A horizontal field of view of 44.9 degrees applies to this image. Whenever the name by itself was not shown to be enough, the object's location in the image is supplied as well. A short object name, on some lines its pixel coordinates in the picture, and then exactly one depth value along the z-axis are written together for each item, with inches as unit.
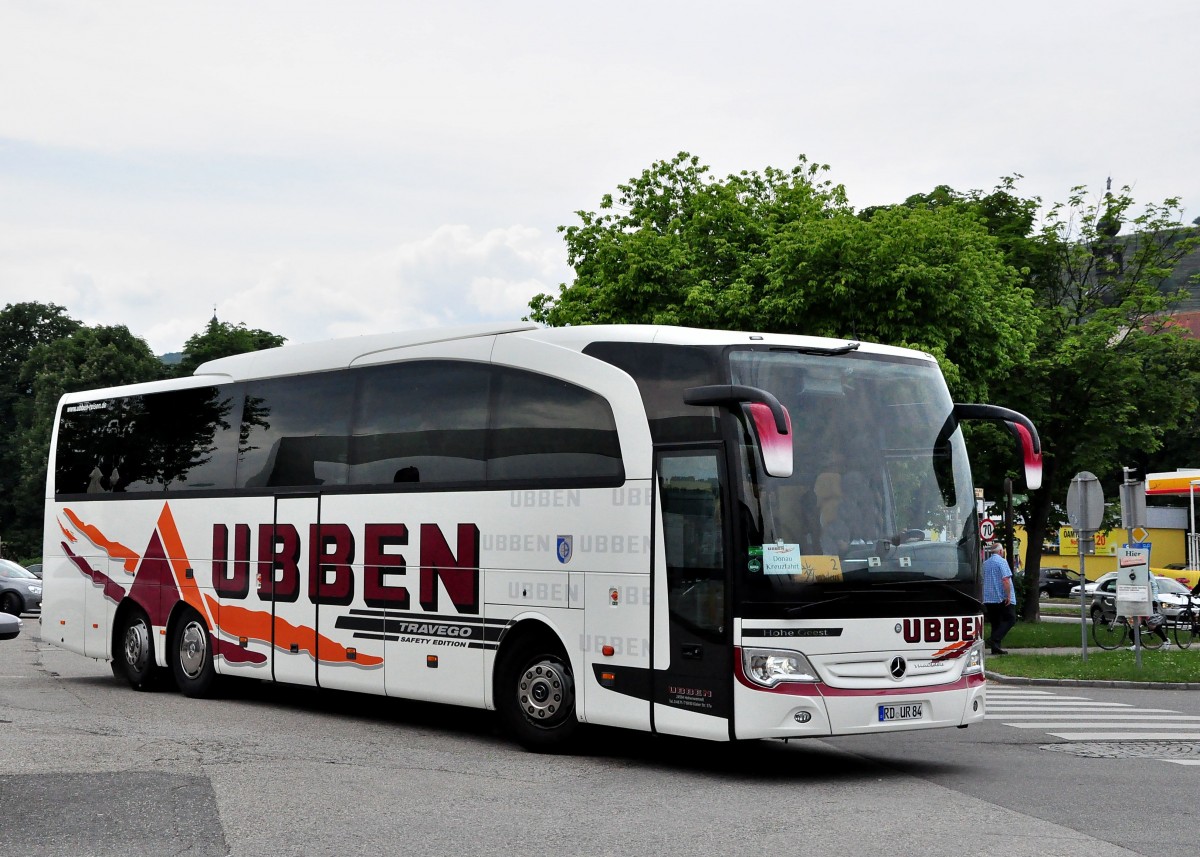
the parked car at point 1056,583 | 2620.6
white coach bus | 419.2
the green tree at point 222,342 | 3484.3
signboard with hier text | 892.0
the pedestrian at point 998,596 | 955.3
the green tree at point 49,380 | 2910.9
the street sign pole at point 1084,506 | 894.1
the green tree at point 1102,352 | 1429.6
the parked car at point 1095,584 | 1739.4
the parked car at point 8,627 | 481.7
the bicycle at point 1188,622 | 1202.0
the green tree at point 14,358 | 3164.4
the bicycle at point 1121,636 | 1120.8
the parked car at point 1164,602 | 1347.2
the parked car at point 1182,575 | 1916.7
